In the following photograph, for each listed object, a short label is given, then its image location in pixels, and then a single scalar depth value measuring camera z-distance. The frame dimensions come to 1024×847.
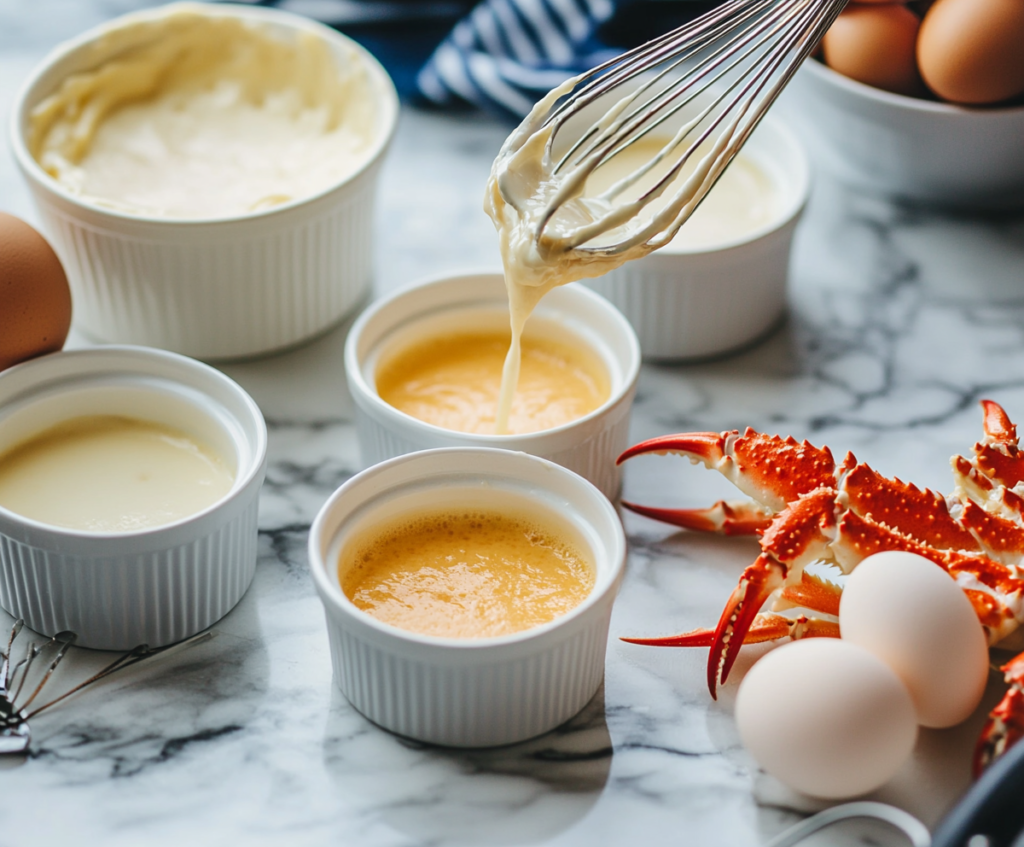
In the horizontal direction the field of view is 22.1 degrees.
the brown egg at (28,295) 0.89
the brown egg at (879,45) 1.01
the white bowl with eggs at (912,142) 1.01
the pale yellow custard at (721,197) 1.00
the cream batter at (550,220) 0.85
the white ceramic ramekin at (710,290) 0.97
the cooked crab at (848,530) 0.83
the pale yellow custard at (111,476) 0.87
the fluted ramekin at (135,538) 0.84
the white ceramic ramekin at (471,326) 0.89
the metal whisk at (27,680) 0.84
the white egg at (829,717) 0.79
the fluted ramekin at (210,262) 0.94
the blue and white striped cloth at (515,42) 1.11
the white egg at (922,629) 0.81
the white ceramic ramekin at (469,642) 0.82
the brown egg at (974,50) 0.98
